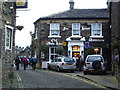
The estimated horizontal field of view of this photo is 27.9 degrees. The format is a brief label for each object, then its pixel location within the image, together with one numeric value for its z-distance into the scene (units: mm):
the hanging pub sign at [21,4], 14320
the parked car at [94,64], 18047
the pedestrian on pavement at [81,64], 23444
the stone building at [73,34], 28734
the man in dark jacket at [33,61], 24927
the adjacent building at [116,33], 15055
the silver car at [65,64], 21812
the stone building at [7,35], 12641
